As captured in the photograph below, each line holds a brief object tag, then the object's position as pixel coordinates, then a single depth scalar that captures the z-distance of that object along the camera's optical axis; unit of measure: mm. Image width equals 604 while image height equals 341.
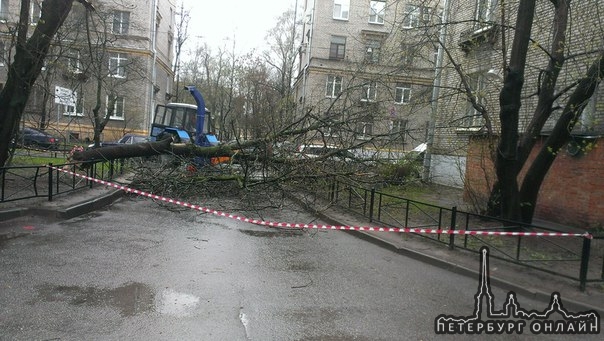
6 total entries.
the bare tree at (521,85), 8430
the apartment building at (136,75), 30830
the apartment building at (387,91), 10523
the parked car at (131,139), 25034
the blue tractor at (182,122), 16203
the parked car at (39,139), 24453
